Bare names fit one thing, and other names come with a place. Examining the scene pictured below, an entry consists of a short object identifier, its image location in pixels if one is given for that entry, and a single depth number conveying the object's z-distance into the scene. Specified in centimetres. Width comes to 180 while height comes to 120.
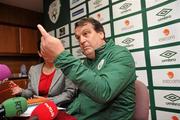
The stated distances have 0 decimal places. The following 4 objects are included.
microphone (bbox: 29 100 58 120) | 73
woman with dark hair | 156
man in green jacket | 76
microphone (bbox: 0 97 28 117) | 77
